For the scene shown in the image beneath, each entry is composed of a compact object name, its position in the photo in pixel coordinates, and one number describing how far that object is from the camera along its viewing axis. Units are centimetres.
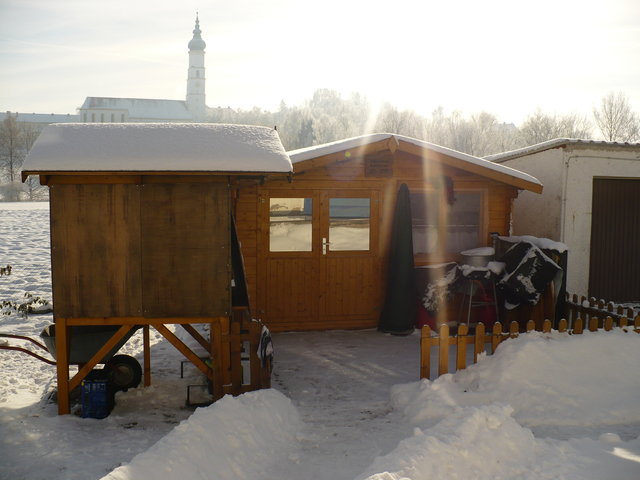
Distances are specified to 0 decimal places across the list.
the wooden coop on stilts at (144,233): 579
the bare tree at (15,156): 3706
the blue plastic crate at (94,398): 586
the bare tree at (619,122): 4481
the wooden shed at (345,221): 921
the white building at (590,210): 1045
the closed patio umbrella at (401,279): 929
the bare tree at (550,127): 4747
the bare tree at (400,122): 5166
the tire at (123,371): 648
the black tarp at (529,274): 866
